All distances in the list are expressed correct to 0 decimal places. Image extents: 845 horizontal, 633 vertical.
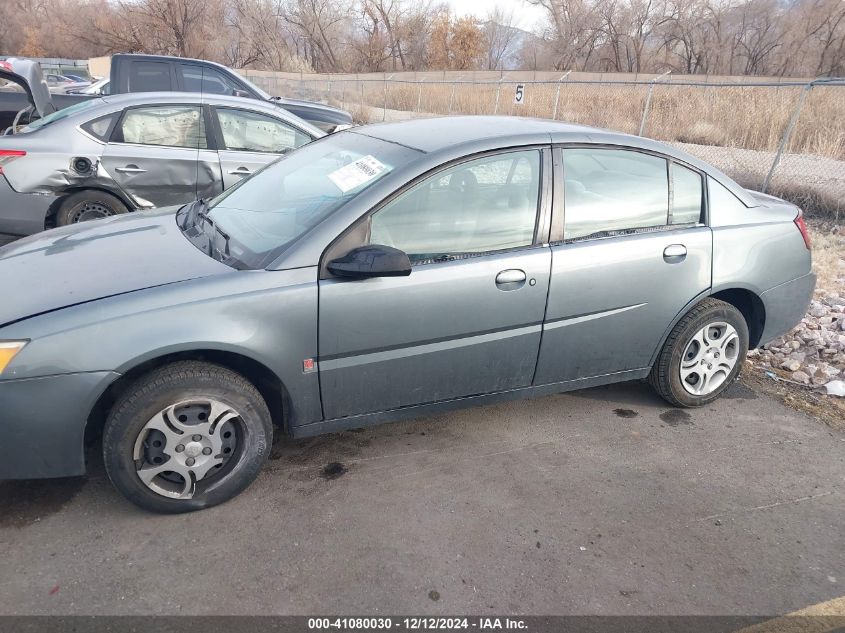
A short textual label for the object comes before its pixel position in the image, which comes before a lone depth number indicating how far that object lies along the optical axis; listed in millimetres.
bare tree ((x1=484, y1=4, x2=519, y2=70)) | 57250
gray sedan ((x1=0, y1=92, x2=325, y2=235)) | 5715
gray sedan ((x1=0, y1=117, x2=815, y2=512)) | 2596
